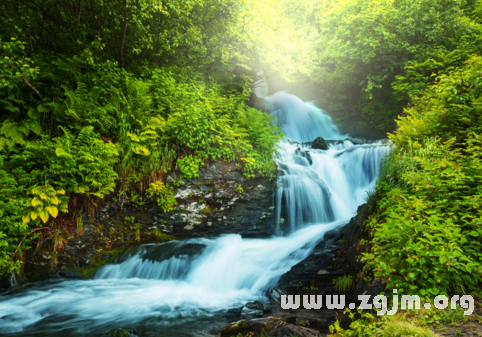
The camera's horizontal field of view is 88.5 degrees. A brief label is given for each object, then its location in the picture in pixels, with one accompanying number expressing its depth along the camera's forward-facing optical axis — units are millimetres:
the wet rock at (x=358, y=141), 12828
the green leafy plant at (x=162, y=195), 6898
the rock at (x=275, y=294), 4715
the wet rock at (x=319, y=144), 12227
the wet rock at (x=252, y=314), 4043
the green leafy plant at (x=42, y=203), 4863
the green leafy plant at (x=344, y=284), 4465
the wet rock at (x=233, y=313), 4133
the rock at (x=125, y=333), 3558
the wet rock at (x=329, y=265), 4734
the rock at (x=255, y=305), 4289
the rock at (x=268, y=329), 2900
